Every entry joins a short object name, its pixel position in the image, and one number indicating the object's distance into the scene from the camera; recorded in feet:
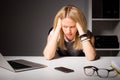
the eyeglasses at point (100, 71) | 4.01
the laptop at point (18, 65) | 4.28
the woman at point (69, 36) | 5.86
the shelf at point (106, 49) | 9.74
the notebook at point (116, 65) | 4.13
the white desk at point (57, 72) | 3.82
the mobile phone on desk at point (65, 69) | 4.20
